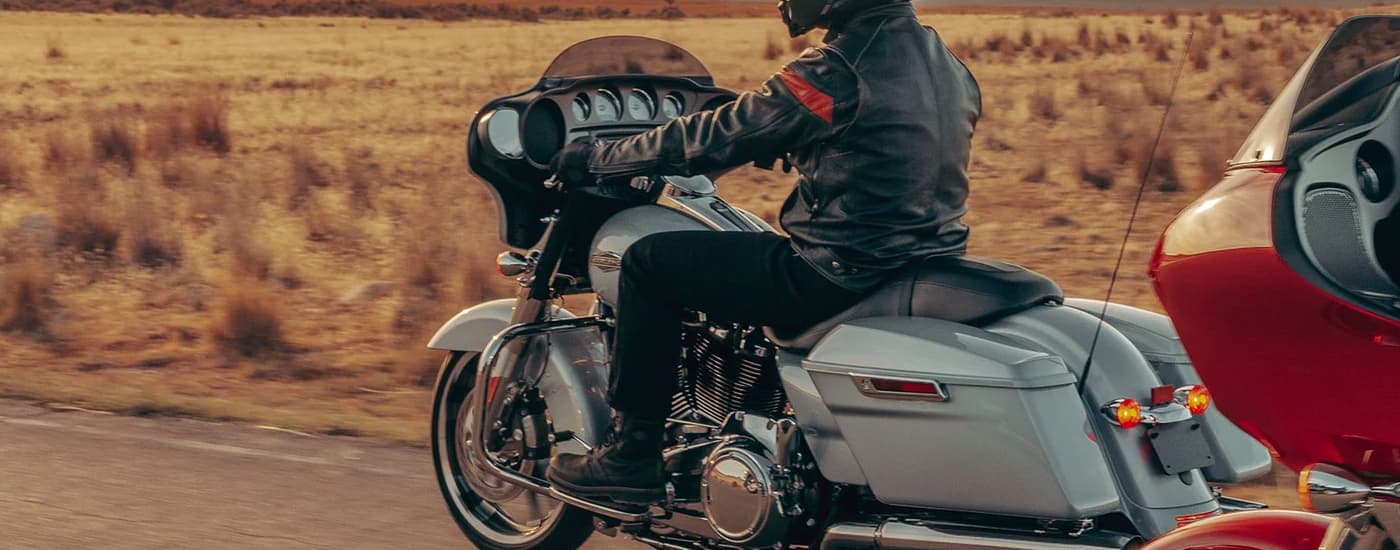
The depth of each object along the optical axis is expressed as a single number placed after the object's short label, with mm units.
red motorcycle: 2445
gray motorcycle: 3734
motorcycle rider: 4031
